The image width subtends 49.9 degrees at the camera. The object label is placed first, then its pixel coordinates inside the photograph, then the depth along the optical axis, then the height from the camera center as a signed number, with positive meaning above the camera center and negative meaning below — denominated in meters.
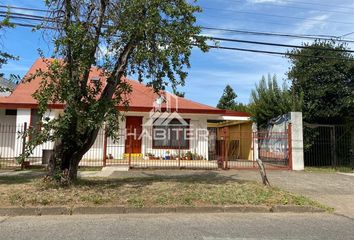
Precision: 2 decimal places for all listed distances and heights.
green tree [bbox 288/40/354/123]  20.27 +3.55
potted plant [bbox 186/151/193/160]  21.26 -0.39
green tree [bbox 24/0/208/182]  9.95 +2.50
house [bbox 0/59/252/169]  20.39 +1.23
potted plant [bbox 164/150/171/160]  21.13 -0.42
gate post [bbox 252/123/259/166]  22.28 +0.20
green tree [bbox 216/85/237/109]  61.76 +8.45
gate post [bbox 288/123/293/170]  18.02 -0.10
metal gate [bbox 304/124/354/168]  20.14 +0.11
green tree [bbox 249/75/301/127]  20.66 +2.64
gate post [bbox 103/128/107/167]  16.92 -0.48
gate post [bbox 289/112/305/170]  18.08 +0.29
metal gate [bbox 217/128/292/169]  17.52 -0.15
